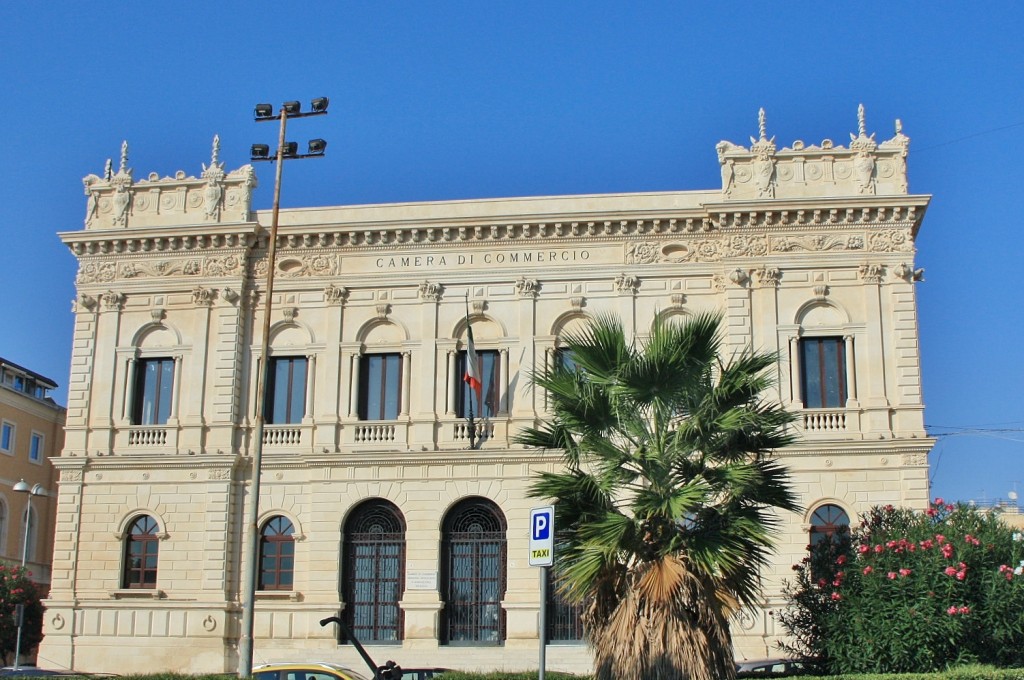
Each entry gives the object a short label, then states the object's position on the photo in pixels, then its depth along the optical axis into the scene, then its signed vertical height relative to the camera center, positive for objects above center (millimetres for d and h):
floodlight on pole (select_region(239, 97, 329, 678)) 26141 +5408
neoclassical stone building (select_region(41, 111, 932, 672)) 33750 +5876
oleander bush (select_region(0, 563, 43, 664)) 36406 -487
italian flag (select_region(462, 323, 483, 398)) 34250 +6080
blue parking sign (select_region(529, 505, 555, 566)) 15916 +761
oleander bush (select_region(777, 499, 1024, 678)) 21656 +8
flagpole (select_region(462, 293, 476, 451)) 34281 +4647
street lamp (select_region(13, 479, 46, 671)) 33109 +2522
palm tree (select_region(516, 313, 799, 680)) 19453 +1720
